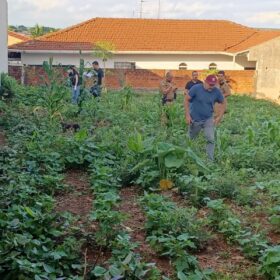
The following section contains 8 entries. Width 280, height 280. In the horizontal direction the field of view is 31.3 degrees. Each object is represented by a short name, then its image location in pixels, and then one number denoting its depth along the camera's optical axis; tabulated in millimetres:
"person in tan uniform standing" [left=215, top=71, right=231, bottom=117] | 12336
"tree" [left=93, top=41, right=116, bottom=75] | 29484
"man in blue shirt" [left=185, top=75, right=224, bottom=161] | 8711
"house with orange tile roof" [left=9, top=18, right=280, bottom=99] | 31453
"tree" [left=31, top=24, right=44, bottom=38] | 47612
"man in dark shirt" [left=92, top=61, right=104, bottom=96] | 17703
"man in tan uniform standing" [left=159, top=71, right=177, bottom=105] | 13508
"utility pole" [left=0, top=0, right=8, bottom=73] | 19312
